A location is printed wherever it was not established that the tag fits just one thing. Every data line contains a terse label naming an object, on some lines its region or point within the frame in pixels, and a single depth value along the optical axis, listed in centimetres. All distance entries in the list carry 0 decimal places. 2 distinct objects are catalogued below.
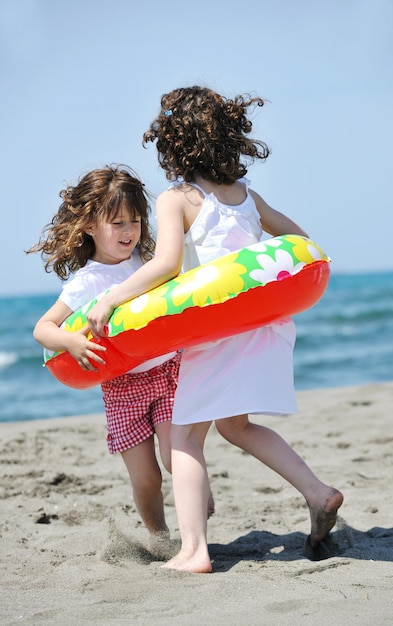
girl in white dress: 626
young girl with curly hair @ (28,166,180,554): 711
